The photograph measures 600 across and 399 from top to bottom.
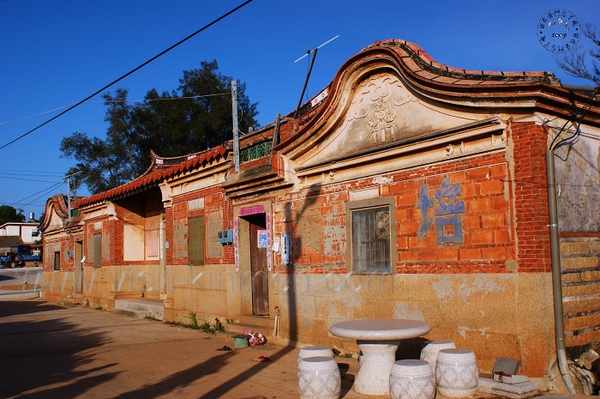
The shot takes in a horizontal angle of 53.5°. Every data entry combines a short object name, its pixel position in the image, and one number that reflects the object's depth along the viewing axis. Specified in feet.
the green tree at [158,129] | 148.15
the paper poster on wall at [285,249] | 42.29
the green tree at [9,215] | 357.82
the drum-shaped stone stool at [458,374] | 23.97
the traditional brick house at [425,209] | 26.63
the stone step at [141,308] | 63.79
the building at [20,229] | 314.35
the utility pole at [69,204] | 97.45
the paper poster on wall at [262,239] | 46.34
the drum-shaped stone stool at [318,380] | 24.54
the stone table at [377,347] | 25.30
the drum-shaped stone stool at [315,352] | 26.89
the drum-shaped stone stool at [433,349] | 26.53
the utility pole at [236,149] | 48.88
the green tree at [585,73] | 38.83
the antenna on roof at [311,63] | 46.86
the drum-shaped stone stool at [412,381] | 22.89
